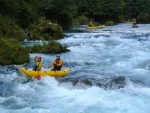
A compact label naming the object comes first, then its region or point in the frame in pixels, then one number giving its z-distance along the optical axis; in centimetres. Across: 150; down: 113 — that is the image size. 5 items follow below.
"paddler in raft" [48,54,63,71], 1332
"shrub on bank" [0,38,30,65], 1556
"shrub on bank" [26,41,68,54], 1855
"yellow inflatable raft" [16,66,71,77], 1273
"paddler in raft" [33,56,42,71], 1293
